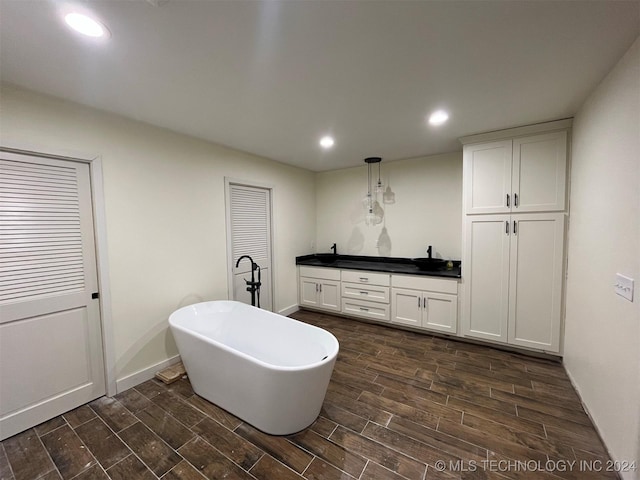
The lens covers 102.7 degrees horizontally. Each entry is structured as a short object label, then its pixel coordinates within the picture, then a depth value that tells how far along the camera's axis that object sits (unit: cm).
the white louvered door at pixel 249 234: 340
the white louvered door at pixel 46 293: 180
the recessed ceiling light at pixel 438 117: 229
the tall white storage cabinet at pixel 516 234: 256
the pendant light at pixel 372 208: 421
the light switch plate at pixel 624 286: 138
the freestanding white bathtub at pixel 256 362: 171
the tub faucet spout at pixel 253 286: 313
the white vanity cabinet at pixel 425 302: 318
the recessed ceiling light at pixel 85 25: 118
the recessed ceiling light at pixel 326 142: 294
